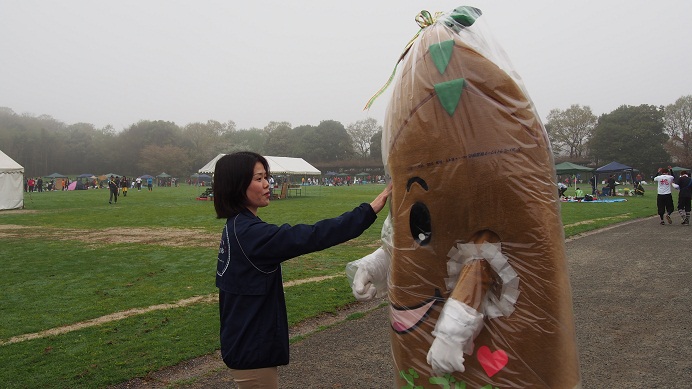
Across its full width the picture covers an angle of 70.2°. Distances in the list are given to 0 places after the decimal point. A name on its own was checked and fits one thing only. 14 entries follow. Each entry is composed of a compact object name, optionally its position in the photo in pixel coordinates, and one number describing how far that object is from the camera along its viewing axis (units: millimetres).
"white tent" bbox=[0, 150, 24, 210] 25469
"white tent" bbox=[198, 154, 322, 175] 31081
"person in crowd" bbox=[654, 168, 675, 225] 14078
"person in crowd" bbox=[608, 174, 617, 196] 30766
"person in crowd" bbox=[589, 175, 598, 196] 32031
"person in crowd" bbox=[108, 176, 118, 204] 30266
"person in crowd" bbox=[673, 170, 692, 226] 14250
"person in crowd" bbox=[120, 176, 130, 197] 37106
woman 2287
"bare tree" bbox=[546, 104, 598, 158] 71438
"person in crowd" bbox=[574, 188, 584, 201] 26453
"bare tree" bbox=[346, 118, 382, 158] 72625
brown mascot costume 2174
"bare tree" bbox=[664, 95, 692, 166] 63750
